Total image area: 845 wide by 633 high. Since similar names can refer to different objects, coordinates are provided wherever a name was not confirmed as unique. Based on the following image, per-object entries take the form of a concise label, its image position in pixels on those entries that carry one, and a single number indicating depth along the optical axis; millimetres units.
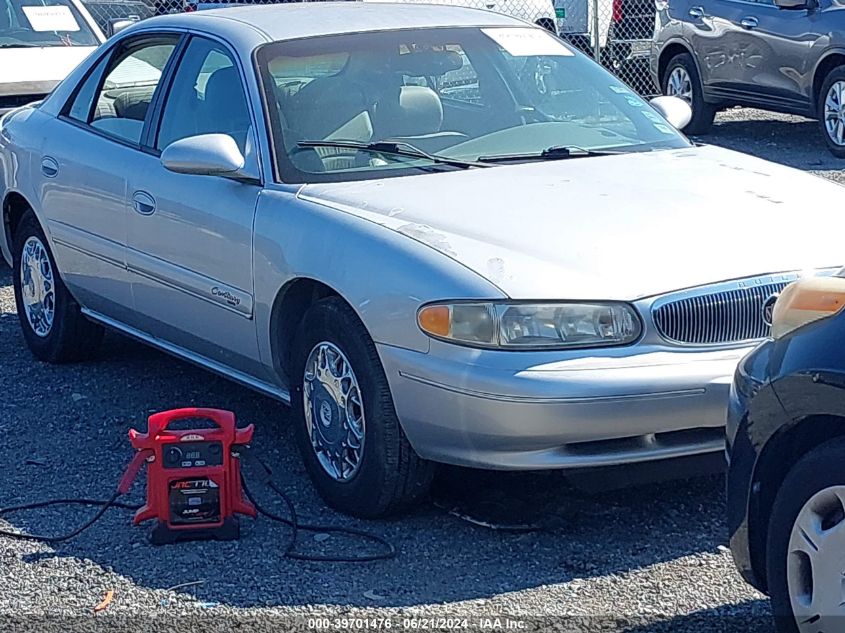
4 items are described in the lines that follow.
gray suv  12430
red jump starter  4754
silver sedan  4375
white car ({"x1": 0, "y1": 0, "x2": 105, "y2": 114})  9945
